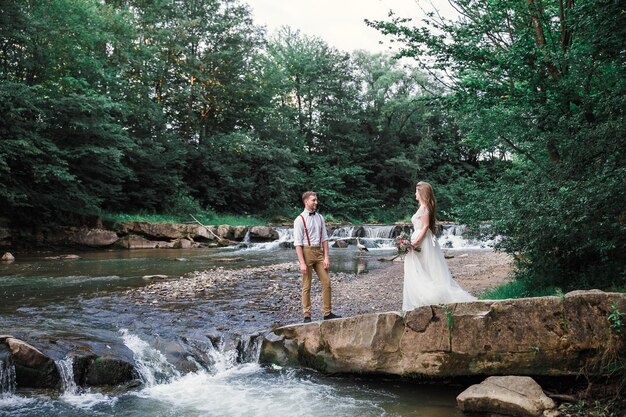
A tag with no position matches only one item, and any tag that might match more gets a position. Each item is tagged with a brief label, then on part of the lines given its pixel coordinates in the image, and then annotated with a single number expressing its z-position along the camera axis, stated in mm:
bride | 5738
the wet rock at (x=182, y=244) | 23844
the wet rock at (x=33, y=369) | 5781
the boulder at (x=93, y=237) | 22312
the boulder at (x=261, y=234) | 26828
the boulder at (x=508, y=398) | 4652
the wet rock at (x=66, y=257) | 18164
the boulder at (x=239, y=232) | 26750
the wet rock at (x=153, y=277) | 12953
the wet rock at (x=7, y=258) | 17344
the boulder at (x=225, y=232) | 26469
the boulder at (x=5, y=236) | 20109
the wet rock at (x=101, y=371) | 5969
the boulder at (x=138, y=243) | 23375
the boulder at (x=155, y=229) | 23797
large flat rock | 4977
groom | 7117
